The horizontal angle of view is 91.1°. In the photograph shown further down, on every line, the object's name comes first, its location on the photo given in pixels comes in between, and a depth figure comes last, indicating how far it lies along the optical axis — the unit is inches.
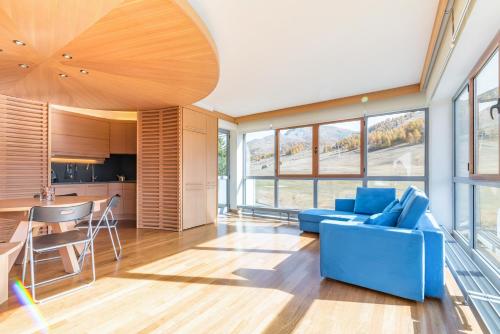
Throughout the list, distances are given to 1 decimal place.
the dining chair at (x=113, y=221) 123.2
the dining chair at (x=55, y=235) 85.2
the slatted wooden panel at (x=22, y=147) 147.9
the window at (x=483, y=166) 99.8
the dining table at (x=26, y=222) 95.3
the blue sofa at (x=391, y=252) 84.7
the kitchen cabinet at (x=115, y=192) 200.5
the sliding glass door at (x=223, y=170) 280.8
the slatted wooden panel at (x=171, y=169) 191.8
